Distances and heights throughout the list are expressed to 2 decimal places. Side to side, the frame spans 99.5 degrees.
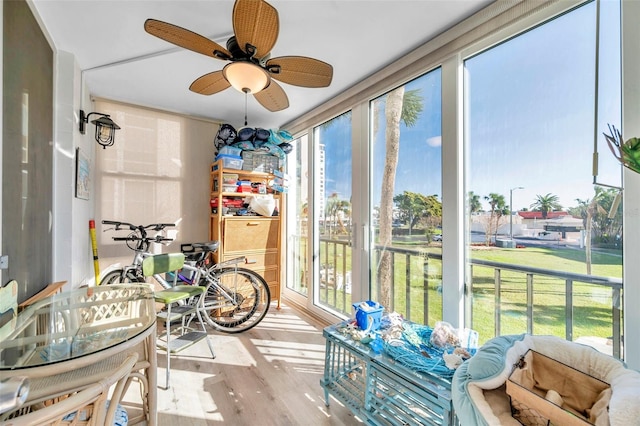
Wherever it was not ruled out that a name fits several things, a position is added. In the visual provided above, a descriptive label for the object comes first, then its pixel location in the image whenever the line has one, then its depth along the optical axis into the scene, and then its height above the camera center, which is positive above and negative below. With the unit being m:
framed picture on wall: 2.23 +0.36
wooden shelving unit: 3.19 -0.22
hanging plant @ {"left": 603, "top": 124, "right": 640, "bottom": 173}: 0.99 +0.24
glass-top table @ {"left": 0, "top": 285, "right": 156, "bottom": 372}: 1.01 -0.51
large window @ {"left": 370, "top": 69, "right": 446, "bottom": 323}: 2.04 +0.14
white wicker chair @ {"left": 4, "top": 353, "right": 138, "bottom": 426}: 0.61 -0.47
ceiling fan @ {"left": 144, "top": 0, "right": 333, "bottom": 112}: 1.30 +0.93
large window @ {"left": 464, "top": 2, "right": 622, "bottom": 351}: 1.35 +0.15
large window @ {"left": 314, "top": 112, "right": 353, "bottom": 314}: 2.92 +0.06
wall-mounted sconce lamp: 2.51 +0.83
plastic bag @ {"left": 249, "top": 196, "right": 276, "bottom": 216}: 3.36 +0.14
